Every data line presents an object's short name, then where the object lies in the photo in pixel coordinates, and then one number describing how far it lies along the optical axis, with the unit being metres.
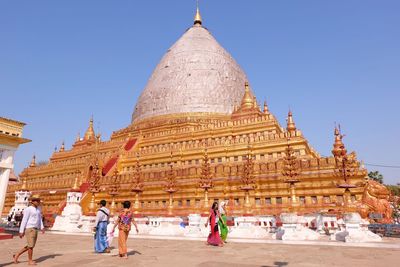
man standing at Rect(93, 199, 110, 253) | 9.84
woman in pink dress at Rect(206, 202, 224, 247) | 11.69
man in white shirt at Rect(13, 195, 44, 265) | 8.25
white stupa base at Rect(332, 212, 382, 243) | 12.79
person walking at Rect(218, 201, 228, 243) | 12.55
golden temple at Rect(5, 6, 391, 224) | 24.22
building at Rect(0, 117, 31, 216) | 14.80
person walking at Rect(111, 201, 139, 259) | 8.68
